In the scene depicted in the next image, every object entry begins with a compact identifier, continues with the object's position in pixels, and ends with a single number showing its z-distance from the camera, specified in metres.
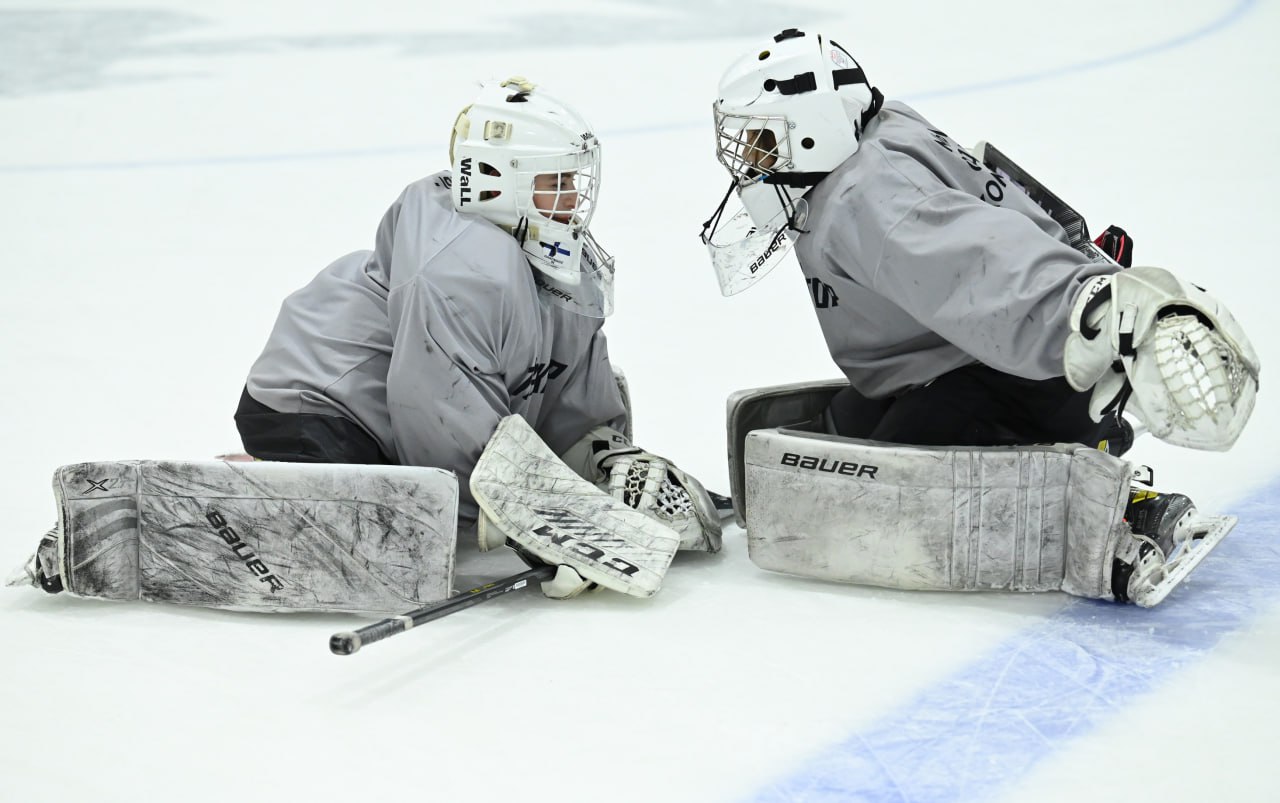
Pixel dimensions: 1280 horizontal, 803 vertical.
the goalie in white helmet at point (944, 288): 4.05
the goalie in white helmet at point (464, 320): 5.09
